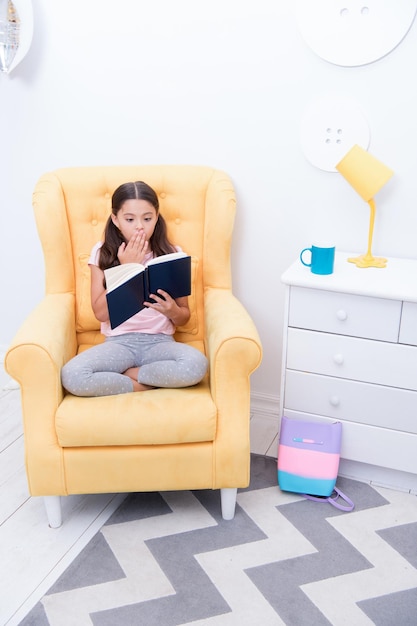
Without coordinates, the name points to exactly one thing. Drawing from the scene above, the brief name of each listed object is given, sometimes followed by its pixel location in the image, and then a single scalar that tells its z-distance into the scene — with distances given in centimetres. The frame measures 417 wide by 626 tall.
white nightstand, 190
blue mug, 197
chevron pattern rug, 158
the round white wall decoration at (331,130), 206
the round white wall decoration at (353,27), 193
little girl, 183
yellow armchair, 173
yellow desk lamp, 197
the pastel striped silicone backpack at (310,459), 198
